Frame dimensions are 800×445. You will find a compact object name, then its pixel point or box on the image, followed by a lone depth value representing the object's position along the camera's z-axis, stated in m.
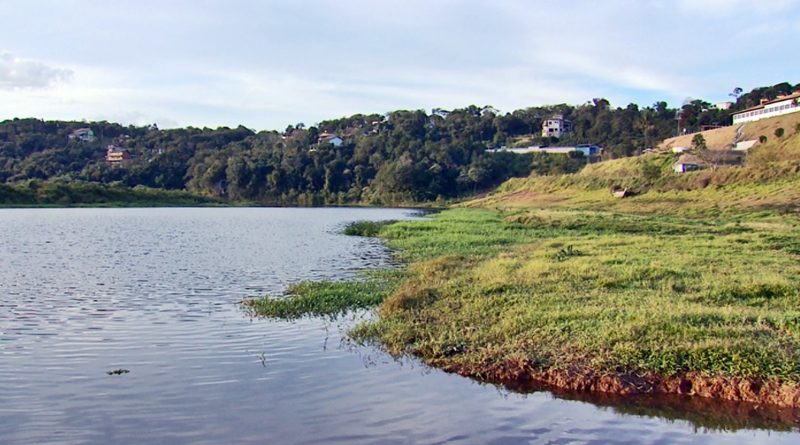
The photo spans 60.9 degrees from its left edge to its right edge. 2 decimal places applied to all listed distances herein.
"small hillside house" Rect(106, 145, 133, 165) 159.62
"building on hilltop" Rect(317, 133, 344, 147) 181.12
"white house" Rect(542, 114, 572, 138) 185.75
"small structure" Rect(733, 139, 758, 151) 90.46
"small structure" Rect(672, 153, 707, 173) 81.51
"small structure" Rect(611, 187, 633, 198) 73.56
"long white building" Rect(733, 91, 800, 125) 101.50
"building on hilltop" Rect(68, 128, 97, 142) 185.80
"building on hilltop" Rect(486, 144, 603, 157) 148.00
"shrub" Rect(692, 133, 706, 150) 90.09
